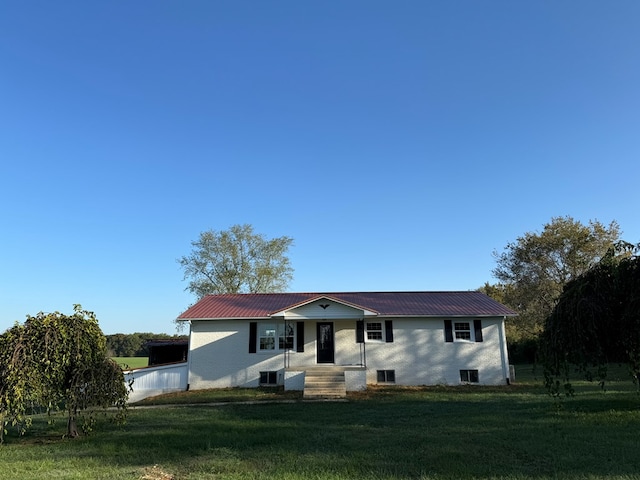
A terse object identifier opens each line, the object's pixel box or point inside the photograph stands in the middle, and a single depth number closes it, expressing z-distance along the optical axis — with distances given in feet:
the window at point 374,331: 64.49
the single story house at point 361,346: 62.85
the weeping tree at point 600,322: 31.55
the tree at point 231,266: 131.03
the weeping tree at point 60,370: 28.58
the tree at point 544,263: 114.01
